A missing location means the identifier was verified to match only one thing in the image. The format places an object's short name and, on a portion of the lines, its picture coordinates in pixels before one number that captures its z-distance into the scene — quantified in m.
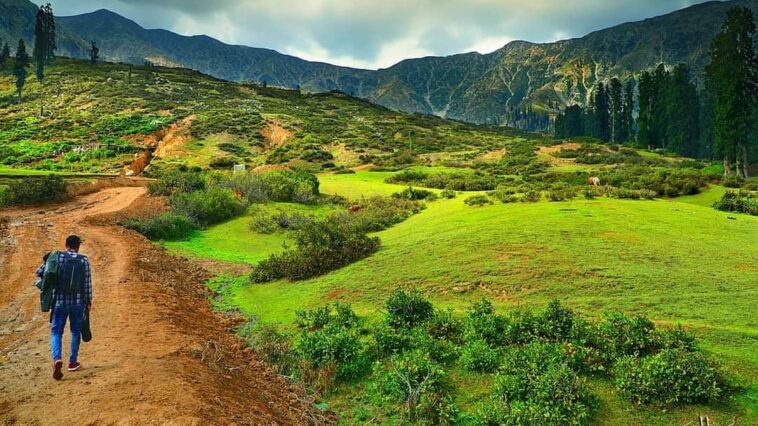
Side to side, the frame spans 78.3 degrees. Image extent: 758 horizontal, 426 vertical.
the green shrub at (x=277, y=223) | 26.03
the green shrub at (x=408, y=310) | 10.95
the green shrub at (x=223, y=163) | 58.75
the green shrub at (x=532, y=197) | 21.92
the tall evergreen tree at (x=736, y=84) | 45.84
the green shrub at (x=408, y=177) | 42.56
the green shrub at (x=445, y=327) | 10.30
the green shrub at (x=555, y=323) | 9.18
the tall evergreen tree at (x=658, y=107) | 76.44
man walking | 8.58
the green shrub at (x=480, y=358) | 8.88
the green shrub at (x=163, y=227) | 24.69
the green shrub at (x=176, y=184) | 33.19
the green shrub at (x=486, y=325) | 9.61
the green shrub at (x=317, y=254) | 16.77
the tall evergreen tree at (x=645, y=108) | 77.94
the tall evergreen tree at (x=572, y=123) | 123.12
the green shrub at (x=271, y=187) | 33.06
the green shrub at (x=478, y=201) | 23.48
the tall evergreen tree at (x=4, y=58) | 115.20
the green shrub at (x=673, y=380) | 7.00
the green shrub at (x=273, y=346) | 10.59
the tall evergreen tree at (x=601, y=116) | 106.06
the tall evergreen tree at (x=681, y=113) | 72.44
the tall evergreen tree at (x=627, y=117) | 88.06
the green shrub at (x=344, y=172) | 52.00
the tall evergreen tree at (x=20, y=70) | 90.31
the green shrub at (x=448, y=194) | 30.50
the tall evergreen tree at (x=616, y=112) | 94.69
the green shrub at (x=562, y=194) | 21.48
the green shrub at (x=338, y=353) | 9.73
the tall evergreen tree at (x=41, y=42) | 99.50
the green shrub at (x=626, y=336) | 8.36
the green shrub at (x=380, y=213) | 23.59
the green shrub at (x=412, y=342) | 9.51
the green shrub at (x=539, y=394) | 6.85
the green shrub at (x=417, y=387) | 7.83
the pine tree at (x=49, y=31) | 113.56
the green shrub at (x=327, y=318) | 11.51
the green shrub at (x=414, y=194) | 31.77
